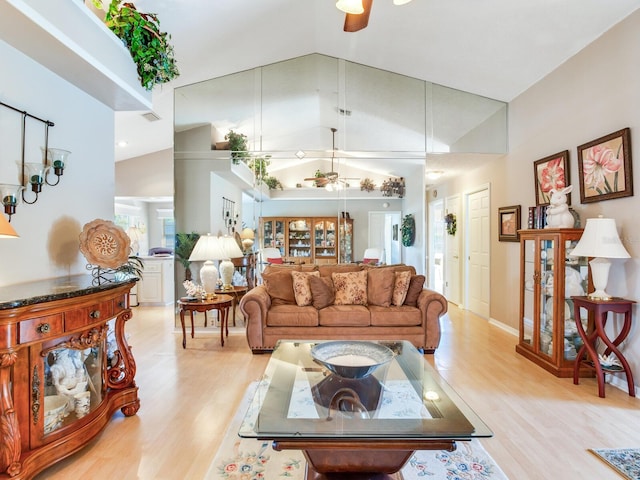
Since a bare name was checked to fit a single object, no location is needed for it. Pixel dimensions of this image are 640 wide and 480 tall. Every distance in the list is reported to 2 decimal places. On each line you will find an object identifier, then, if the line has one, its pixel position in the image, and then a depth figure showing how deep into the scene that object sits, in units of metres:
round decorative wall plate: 2.29
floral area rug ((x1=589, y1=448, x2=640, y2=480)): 1.89
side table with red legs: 2.81
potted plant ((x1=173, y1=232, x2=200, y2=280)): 4.83
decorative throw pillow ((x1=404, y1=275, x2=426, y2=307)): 4.03
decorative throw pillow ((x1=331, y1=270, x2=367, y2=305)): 4.07
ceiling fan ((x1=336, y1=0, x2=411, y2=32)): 2.01
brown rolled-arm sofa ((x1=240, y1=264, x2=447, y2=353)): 3.80
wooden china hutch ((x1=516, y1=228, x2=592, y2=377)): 3.26
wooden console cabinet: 1.66
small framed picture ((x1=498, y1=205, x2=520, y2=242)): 4.60
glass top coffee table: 1.43
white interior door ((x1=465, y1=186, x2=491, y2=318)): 5.49
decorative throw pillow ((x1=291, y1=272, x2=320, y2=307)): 3.98
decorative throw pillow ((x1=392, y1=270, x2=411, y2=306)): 3.99
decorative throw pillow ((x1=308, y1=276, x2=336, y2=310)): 3.94
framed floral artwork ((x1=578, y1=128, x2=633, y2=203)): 2.90
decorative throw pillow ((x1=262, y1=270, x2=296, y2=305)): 4.09
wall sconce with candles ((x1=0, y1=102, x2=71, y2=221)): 2.09
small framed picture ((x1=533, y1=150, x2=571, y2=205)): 3.68
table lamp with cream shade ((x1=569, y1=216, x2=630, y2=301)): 2.81
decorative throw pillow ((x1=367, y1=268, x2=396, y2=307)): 4.02
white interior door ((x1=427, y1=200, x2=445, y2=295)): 7.26
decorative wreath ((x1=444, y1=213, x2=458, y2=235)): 6.50
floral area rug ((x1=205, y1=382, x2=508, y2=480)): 1.88
